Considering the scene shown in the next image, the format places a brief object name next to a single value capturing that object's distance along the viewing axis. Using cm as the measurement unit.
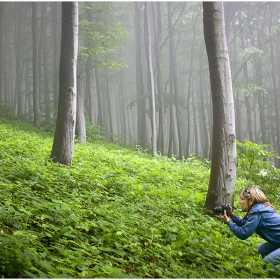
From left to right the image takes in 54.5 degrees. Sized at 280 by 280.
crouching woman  374
